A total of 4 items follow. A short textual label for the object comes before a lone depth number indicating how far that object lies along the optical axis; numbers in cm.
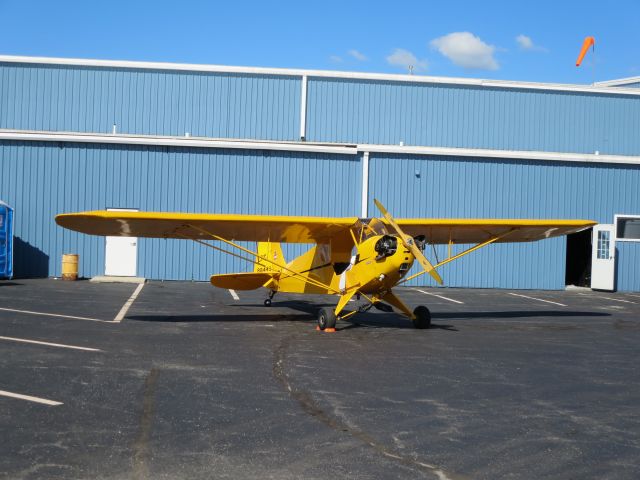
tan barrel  2298
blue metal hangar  2403
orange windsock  3616
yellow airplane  1277
